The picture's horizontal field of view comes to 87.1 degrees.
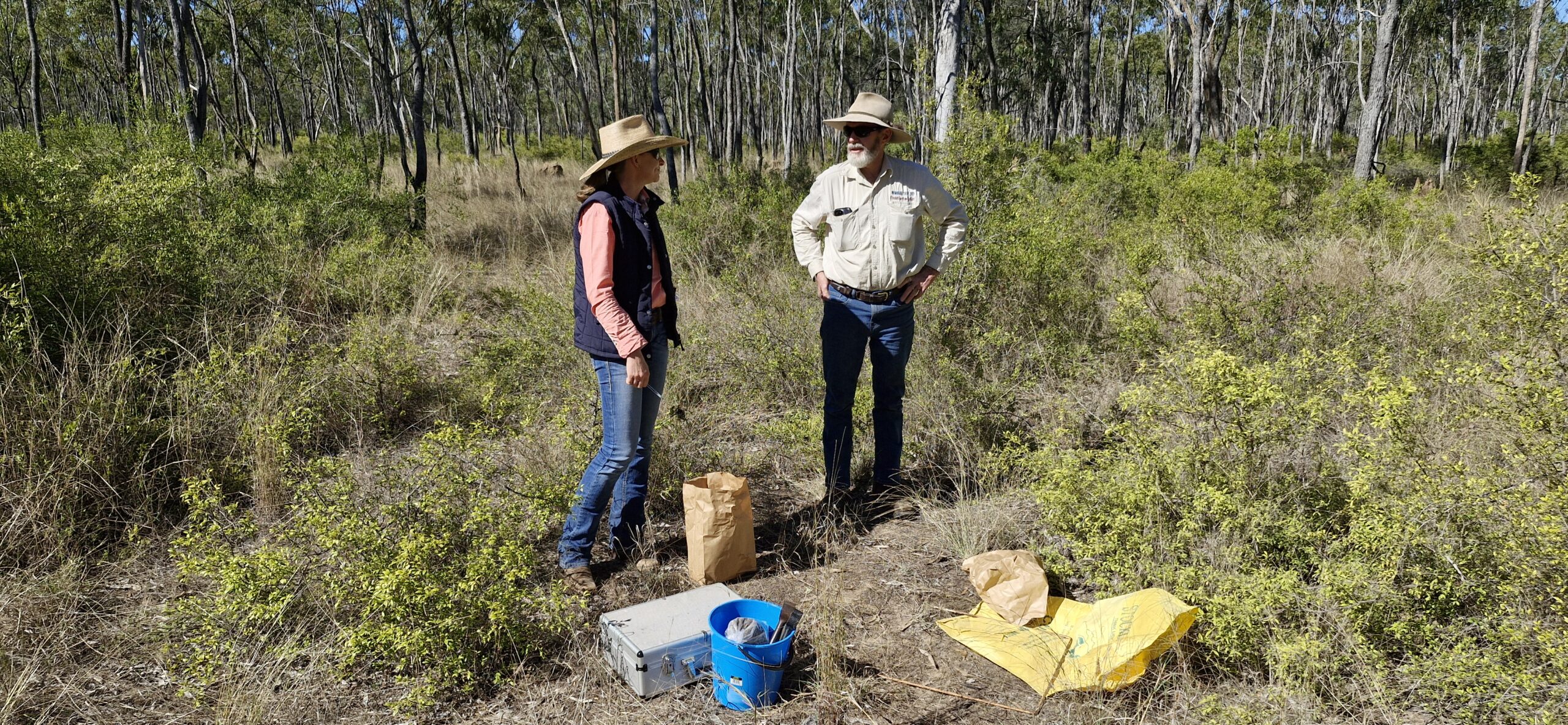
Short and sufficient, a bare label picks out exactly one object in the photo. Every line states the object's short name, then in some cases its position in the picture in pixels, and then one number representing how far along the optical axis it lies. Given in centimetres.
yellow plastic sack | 253
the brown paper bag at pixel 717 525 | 322
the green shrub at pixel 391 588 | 268
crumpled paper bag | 298
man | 358
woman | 294
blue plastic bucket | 252
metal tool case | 262
